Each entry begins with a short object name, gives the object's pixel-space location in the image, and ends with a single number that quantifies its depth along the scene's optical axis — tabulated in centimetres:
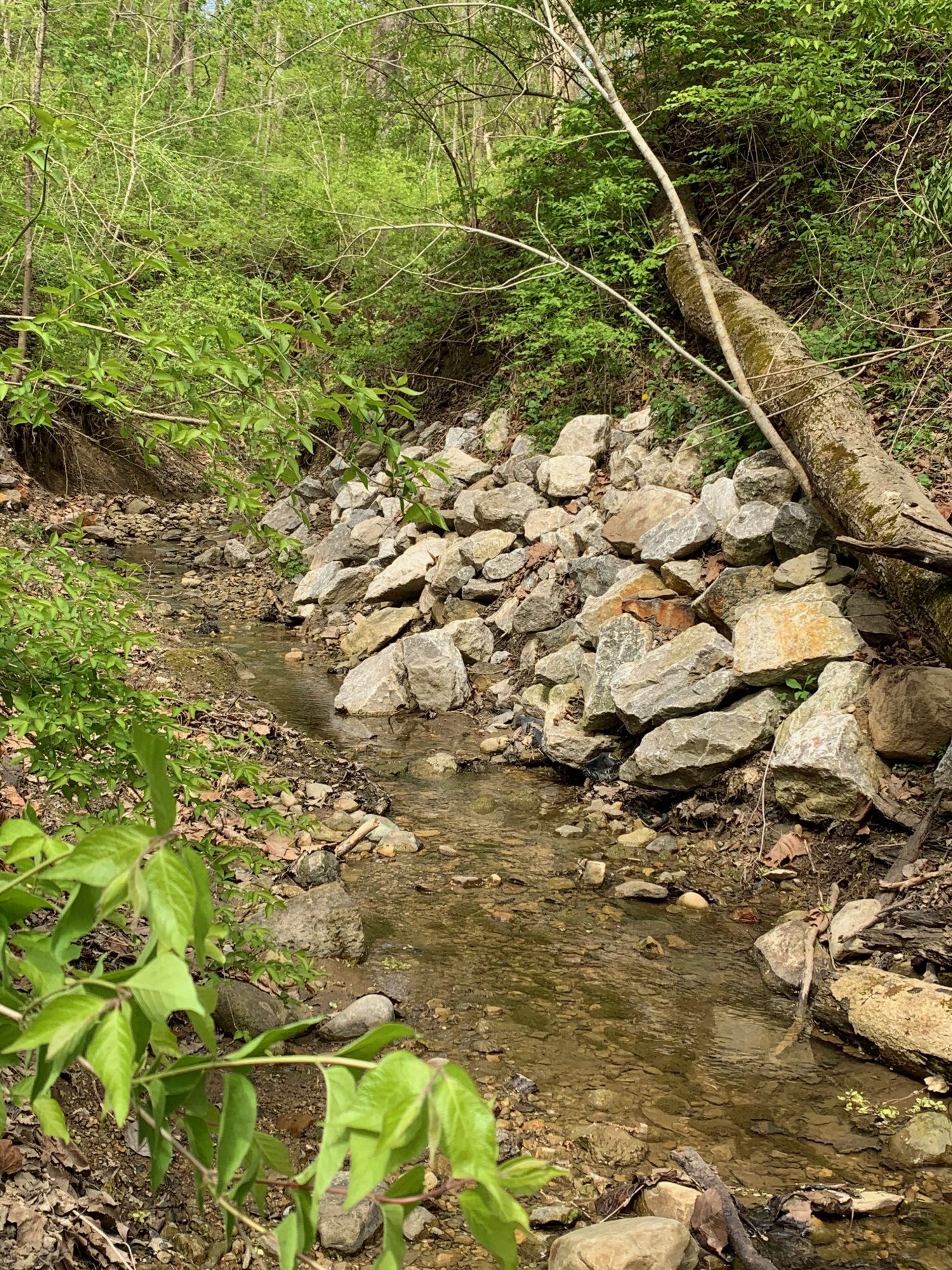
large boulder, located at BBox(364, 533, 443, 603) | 923
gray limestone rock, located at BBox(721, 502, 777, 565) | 626
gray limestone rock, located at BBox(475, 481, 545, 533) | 902
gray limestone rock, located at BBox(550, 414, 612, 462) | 898
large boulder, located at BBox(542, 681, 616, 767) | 637
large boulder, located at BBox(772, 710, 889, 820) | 479
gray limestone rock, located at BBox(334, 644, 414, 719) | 775
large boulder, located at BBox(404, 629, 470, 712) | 770
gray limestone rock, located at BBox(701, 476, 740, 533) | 669
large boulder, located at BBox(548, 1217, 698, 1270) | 246
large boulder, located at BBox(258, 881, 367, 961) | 428
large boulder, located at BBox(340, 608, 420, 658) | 892
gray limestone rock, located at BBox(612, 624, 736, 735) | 580
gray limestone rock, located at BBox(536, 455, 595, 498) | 864
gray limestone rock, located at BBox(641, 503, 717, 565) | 669
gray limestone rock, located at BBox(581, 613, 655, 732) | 640
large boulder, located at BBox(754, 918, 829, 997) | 413
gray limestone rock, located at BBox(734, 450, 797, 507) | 643
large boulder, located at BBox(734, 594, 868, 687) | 541
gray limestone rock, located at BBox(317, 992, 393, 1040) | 374
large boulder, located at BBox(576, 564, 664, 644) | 695
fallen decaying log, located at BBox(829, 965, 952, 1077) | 342
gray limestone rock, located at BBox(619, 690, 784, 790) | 546
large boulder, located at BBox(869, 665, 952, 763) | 466
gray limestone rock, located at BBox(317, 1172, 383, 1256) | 265
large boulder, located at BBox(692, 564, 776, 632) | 618
